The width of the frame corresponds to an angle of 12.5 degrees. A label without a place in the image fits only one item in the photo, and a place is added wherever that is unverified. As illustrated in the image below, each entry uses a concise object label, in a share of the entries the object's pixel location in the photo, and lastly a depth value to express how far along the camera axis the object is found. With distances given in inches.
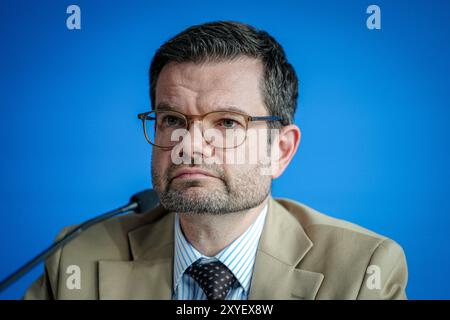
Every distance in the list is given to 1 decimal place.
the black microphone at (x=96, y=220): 82.6
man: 87.5
